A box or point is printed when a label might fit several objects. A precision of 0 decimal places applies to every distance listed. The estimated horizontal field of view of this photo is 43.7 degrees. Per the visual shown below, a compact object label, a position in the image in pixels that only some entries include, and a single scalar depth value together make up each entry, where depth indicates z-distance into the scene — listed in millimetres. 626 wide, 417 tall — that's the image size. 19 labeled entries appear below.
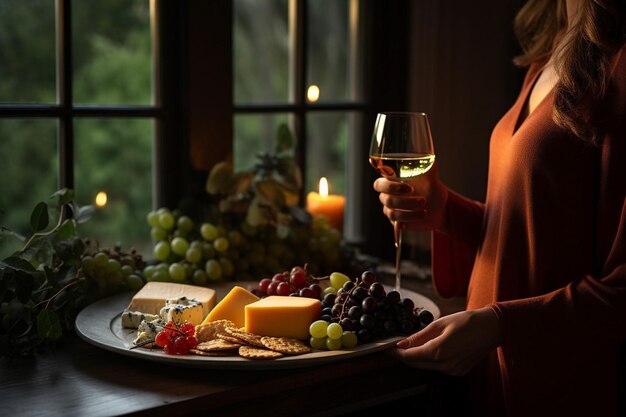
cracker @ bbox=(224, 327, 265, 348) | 1203
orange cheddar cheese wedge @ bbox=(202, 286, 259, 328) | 1322
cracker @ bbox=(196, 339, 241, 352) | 1181
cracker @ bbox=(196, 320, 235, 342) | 1259
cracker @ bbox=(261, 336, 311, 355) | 1185
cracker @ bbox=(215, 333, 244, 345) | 1211
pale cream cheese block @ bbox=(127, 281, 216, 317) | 1380
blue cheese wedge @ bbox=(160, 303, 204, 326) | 1308
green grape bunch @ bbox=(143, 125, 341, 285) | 1709
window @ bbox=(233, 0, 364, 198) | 2074
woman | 1228
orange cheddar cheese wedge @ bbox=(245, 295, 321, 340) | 1252
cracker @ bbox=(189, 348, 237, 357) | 1176
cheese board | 1149
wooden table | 1065
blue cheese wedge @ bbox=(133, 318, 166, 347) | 1229
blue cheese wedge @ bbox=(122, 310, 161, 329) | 1322
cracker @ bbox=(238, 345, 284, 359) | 1152
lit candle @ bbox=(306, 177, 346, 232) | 1957
